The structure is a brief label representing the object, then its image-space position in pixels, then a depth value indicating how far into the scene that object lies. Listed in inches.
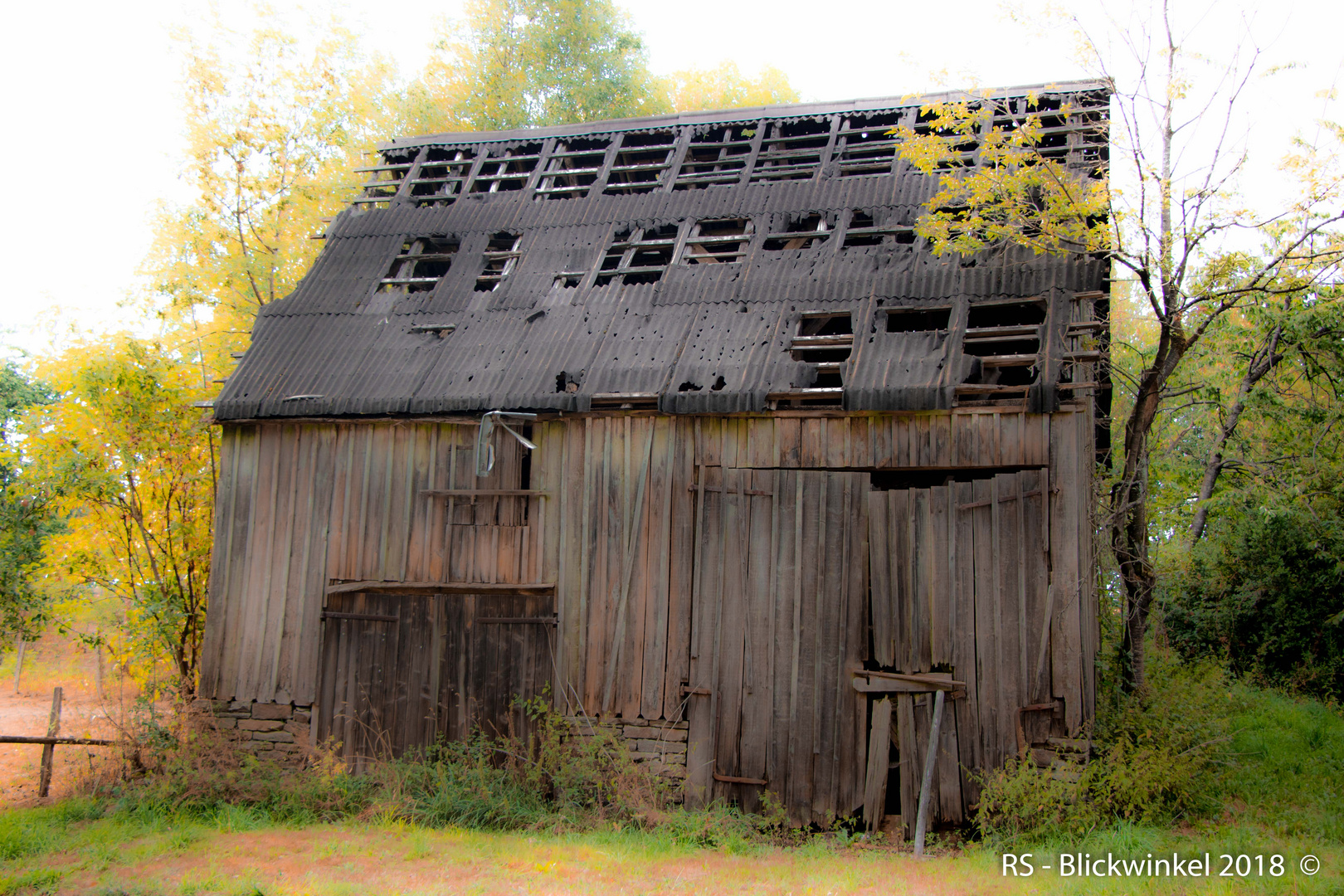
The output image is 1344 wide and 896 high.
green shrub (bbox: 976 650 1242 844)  304.2
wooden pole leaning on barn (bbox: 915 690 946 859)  309.1
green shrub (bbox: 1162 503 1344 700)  510.9
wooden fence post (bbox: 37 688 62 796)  398.0
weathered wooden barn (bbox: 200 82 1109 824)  334.3
